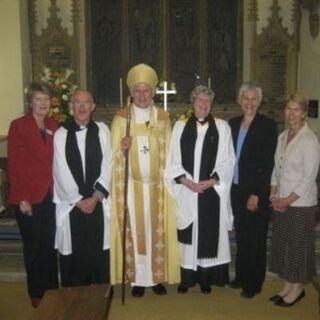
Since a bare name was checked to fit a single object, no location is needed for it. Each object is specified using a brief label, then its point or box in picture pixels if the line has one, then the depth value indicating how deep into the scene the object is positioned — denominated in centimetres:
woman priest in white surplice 363
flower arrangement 509
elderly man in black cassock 344
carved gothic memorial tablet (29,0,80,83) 793
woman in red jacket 335
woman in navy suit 355
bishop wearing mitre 366
